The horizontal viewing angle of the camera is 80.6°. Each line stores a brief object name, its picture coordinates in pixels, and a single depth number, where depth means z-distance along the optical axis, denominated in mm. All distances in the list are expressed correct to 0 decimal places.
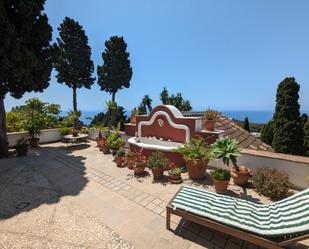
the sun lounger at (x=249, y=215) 2917
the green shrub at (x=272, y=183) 4965
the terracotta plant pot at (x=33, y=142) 11859
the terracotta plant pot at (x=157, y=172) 6592
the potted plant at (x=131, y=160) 7796
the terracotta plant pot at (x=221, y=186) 5418
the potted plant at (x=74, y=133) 12094
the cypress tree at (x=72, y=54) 17469
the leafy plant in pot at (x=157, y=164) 6574
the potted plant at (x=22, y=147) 9797
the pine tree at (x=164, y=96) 37006
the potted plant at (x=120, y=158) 8156
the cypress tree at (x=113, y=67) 22750
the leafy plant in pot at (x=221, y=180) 5422
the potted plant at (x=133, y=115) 11310
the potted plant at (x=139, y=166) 7129
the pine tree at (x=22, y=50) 7984
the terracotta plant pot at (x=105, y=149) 10396
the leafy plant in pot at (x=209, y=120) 7907
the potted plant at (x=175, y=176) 6336
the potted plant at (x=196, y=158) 6430
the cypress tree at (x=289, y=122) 13617
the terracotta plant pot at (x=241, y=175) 5852
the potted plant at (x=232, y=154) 5522
